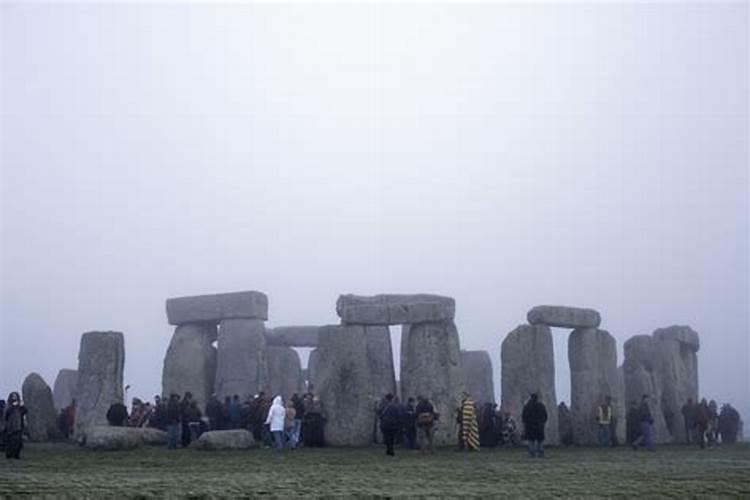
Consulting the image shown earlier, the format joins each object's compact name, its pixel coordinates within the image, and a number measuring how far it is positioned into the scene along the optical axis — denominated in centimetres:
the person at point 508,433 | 2688
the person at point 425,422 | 2348
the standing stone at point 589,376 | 2841
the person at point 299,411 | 2562
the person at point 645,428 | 2598
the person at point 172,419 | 2423
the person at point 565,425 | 2833
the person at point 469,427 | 2473
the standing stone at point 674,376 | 3145
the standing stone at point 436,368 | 2703
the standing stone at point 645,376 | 3048
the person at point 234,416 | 2700
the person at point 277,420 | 2388
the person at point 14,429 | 2014
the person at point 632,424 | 2766
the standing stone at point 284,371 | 3703
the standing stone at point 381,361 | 2909
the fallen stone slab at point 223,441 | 2342
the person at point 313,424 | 2569
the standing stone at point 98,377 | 2770
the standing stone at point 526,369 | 2773
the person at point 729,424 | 3150
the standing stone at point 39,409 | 2852
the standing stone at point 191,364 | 3275
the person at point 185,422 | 2489
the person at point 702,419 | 2725
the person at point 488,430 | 2598
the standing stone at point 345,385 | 2622
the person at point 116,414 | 2566
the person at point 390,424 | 2238
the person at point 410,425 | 2416
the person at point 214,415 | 2711
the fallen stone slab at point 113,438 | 2308
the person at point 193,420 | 2535
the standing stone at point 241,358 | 3369
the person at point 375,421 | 2632
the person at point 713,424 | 2914
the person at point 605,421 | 2752
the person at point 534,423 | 2190
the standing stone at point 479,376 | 3775
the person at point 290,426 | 2472
